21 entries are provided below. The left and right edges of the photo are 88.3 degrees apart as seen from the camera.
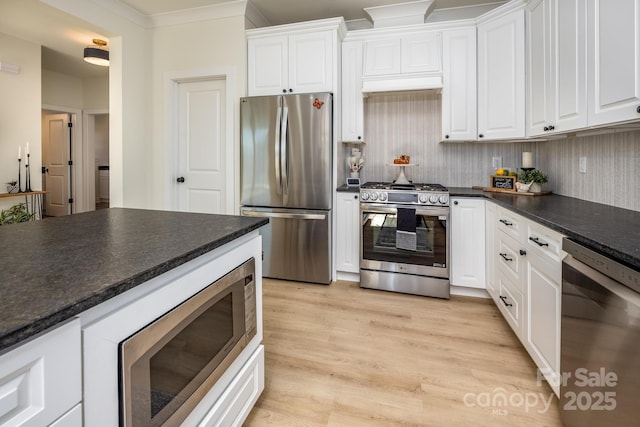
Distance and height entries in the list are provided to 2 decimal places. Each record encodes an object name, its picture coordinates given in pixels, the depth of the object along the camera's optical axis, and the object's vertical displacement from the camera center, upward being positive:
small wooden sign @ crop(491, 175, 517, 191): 2.98 +0.17
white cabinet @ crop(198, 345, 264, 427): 1.18 -0.78
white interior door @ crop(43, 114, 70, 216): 6.12 +0.80
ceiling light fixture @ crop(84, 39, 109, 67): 3.72 +1.68
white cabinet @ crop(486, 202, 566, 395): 1.55 -0.47
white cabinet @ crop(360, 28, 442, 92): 3.10 +1.36
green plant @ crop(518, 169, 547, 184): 2.79 +0.21
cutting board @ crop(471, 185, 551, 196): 2.76 +0.09
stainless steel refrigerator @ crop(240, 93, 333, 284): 3.19 +0.24
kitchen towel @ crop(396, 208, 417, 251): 2.92 -0.25
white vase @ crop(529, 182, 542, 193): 2.79 +0.12
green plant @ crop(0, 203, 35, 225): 3.96 -0.14
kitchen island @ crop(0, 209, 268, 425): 0.57 -0.19
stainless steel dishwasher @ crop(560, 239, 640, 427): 0.96 -0.47
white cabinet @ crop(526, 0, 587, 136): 1.87 +0.88
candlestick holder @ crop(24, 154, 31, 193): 4.39 +0.34
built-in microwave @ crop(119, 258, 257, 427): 0.81 -0.45
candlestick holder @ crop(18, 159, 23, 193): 4.37 +0.27
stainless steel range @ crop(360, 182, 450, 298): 2.91 -0.34
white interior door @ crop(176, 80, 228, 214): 3.65 +0.62
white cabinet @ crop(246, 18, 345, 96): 3.21 +1.45
